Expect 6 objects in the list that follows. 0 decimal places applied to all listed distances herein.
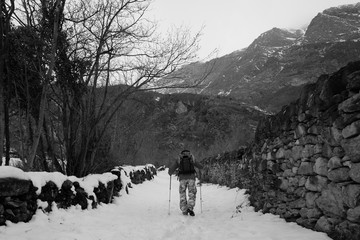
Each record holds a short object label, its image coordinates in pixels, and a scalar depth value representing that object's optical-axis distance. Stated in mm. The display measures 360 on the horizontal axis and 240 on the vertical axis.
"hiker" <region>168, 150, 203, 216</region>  7271
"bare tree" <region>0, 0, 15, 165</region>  5586
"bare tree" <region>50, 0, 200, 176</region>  7715
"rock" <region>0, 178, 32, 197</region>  4160
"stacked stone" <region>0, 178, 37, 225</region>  4160
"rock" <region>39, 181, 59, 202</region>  5109
